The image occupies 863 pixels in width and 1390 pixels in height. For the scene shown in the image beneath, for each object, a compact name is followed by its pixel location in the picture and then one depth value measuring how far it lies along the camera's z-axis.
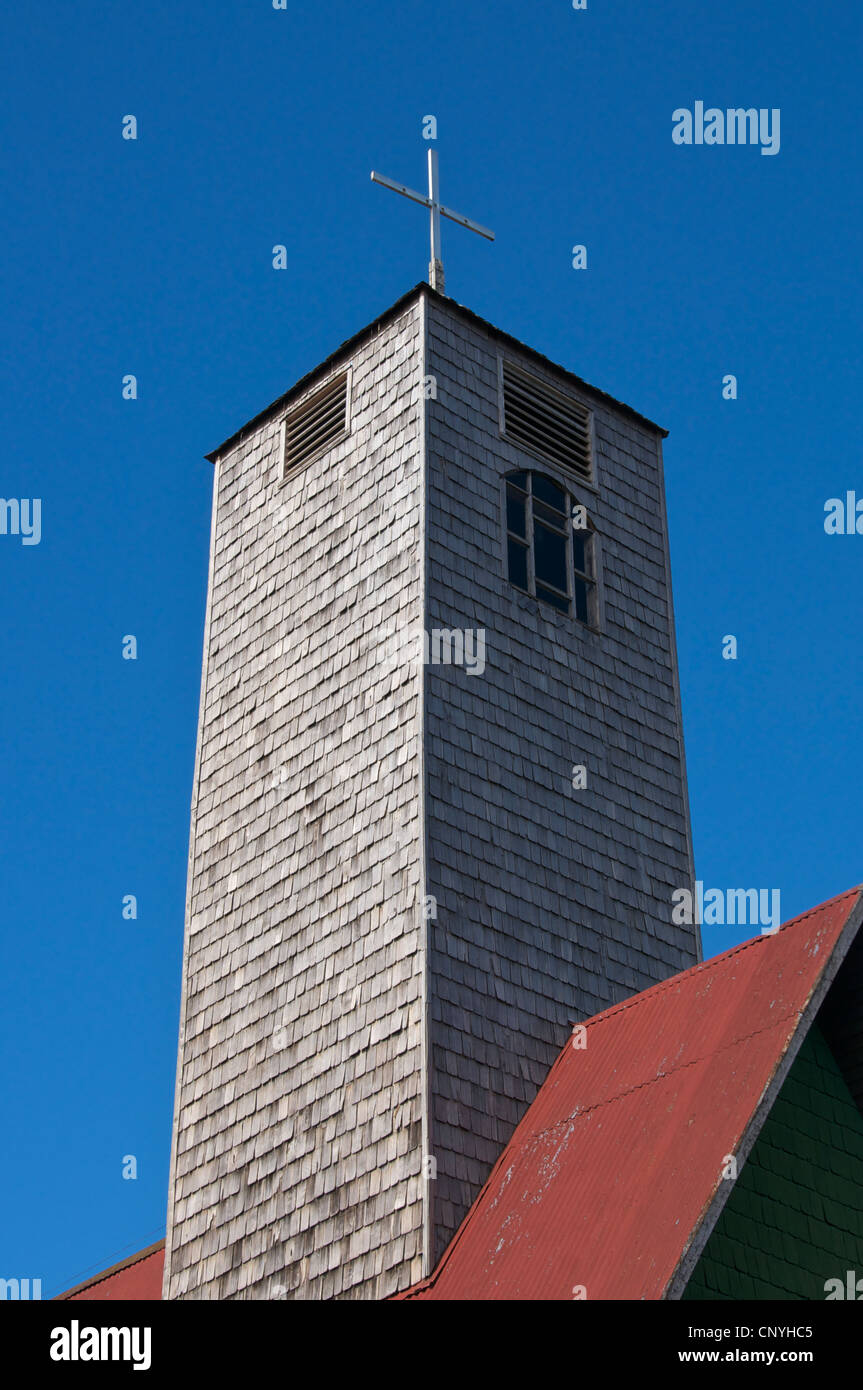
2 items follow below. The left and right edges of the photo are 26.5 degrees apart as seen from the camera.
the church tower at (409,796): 17.81
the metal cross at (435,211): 23.52
